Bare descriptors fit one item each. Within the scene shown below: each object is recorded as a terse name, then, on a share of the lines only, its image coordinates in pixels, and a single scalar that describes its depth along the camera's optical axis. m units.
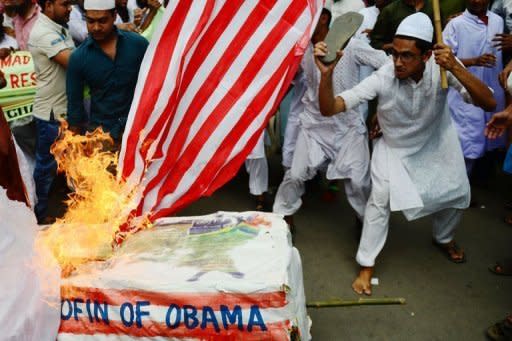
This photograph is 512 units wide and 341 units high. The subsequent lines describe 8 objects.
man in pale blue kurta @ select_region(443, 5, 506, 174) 4.95
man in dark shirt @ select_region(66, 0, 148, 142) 3.67
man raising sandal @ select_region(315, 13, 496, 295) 3.50
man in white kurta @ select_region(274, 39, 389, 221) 4.19
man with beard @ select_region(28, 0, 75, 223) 4.18
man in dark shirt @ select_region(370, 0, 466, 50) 5.25
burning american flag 2.95
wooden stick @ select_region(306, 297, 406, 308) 2.90
